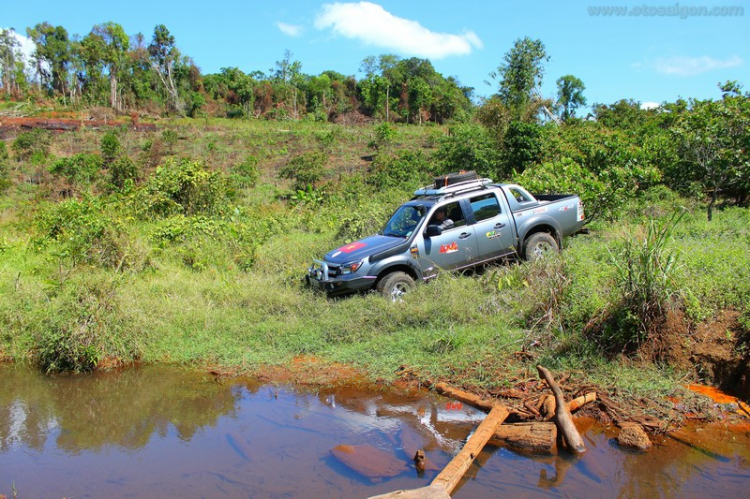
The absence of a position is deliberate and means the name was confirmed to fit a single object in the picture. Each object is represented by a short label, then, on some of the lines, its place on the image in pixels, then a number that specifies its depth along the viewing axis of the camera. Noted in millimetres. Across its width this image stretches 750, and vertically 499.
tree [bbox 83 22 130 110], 46372
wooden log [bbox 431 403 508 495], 4270
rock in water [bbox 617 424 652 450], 4844
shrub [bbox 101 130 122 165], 29453
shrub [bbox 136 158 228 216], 15227
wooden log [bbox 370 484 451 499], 3918
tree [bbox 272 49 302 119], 57244
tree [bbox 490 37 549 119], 23906
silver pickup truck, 8602
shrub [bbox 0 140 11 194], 23434
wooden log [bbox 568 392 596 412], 5402
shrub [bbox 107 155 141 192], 23812
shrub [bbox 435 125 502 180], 19312
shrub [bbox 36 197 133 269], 10547
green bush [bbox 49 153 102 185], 24984
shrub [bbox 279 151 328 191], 24016
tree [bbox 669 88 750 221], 10859
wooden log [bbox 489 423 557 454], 4922
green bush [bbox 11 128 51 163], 30391
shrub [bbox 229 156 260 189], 25389
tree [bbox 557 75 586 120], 52000
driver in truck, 8992
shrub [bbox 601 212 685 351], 6016
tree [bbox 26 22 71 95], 49844
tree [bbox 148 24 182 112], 49750
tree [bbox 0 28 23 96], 52281
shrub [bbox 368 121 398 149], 34500
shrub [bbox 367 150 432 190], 21469
